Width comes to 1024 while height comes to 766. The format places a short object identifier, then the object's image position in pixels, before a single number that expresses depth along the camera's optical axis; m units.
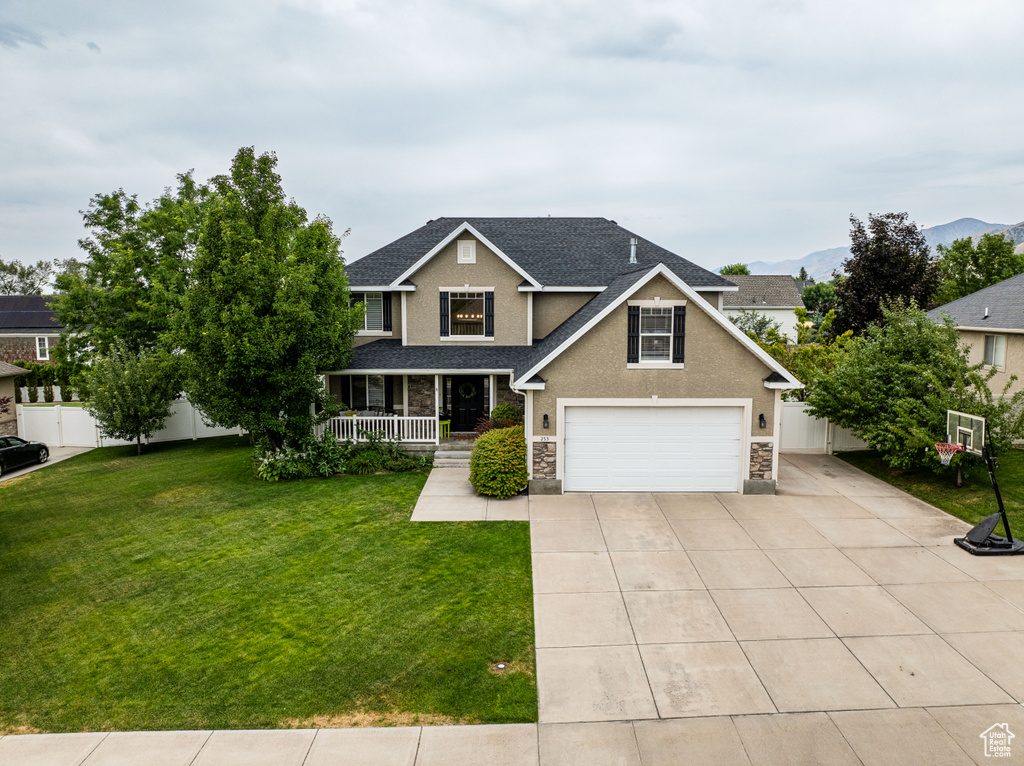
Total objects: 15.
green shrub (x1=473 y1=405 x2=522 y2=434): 18.78
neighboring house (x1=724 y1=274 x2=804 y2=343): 52.18
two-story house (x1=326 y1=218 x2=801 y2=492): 14.98
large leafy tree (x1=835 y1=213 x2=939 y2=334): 27.83
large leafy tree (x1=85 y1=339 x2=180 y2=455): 21.17
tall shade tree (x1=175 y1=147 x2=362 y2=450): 15.62
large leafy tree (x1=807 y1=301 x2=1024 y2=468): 14.18
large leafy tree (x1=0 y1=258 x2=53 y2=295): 72.94
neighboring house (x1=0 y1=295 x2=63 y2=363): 44.19
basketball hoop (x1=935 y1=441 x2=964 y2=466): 12.86
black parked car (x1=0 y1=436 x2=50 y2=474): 19.59
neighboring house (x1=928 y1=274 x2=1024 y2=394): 20.59
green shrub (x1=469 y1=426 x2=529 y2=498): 15.11
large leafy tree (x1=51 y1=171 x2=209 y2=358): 24.20
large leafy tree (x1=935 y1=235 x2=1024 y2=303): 39.62
